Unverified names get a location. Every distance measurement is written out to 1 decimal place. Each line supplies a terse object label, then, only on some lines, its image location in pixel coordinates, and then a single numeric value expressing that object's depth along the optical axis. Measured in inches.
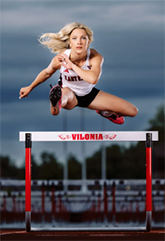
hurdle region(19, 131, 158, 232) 439.3
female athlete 429.2
